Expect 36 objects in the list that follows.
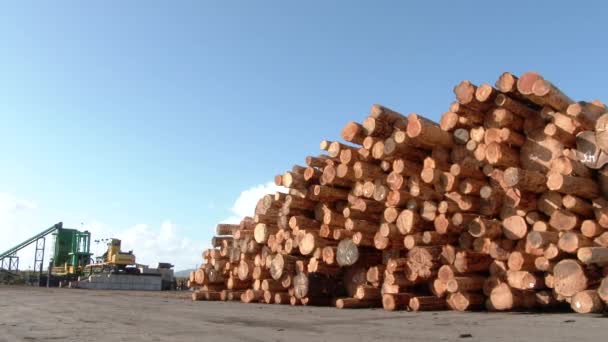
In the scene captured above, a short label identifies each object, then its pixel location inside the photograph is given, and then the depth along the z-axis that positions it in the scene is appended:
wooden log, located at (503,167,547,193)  7.72
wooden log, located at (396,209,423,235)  9.09
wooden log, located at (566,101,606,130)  7.82
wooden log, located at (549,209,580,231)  7.70
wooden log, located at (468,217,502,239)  8.37
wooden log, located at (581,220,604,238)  7.46
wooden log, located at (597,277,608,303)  6.76
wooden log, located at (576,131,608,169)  7.66
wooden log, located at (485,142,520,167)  8.38
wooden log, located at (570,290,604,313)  6.92
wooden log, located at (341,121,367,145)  10.09
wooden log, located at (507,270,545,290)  7.89
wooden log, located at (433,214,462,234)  8.80
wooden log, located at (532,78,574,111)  8.04
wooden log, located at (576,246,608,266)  6.93
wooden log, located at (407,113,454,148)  9.03
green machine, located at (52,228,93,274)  36.69
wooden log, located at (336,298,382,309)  9.67
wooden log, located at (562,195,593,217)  7.65
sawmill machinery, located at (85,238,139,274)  32.84
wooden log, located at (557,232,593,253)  7.38
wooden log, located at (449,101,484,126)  8.90
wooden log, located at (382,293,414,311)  8.89
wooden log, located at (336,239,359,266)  9.81
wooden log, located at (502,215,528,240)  8.18
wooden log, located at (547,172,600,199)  7.48
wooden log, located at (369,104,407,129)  9.90
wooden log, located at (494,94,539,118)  8.52
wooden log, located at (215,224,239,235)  13.38
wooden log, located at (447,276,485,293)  8.42
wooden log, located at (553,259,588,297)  7.20
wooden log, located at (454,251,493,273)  8.56
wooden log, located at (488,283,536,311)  8.06
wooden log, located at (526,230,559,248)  7.64
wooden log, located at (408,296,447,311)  8.63
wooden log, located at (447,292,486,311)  8.45
